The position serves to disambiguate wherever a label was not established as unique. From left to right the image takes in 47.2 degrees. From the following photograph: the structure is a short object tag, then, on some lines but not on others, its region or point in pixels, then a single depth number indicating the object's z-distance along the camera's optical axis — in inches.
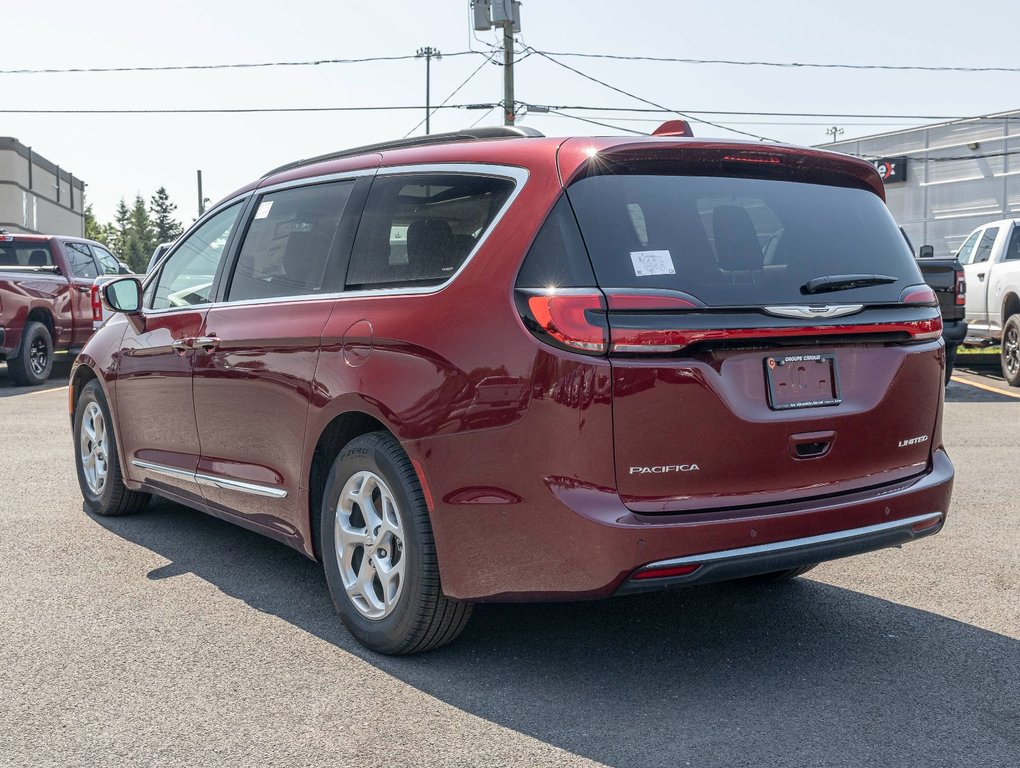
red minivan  136.5
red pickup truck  570.6
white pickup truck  530.9
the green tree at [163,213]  6338.6
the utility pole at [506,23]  1232.8
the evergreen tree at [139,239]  5959.6
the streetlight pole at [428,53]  2509.8
